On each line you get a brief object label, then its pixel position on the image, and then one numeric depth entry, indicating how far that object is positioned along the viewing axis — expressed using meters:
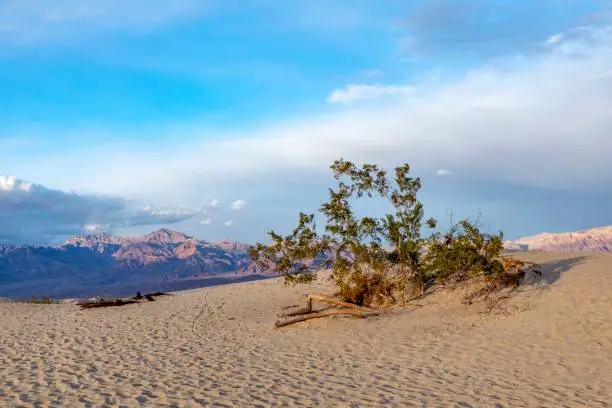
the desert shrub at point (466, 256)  25.16
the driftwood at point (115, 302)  34.16
